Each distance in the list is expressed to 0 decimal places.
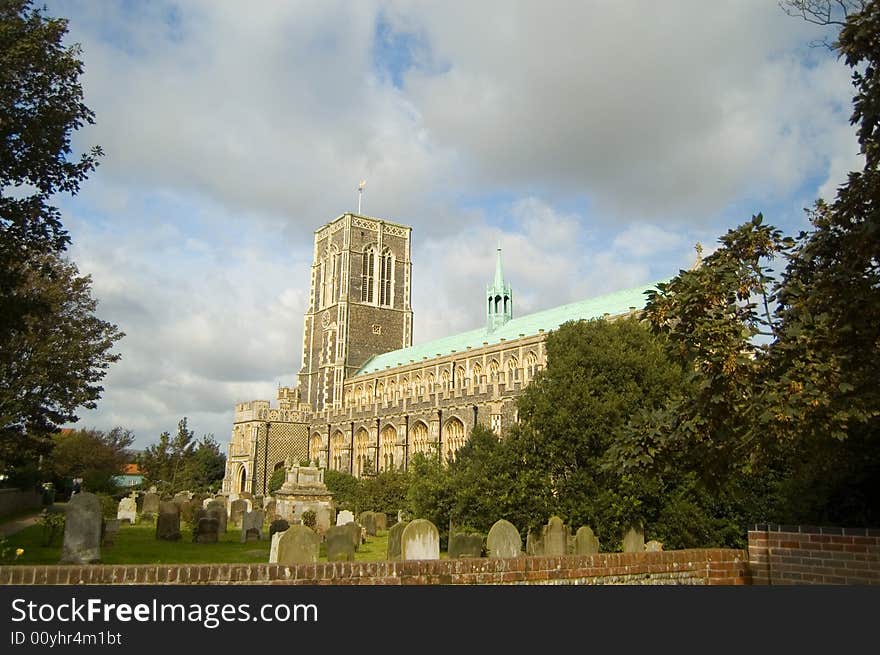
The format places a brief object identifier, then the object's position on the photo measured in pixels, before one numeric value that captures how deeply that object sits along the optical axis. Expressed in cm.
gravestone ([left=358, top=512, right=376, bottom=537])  2436
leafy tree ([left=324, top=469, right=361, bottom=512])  3130
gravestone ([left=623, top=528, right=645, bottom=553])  1270
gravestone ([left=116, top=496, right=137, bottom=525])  2497
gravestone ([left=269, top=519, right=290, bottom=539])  1786
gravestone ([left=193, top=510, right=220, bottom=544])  1823
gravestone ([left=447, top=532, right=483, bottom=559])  1205
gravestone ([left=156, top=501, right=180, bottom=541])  1870
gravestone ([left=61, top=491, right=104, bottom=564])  1005
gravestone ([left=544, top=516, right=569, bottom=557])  1284
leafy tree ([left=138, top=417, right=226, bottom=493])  3947
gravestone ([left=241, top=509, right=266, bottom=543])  1923
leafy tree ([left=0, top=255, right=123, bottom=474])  2106
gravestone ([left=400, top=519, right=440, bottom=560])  992
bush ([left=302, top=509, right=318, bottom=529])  2181
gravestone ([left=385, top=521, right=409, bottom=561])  1190
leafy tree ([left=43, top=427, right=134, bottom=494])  3566
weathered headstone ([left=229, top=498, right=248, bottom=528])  2623
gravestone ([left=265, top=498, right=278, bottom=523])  2548
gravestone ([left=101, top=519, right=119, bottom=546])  1683
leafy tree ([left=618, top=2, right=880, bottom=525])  625
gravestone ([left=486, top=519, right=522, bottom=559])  1098
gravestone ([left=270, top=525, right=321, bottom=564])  878
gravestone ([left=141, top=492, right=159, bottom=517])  2692
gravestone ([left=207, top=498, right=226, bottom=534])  1919
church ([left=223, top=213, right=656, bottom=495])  4197
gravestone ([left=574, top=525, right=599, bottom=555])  1113
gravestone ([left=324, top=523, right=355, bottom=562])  1311
